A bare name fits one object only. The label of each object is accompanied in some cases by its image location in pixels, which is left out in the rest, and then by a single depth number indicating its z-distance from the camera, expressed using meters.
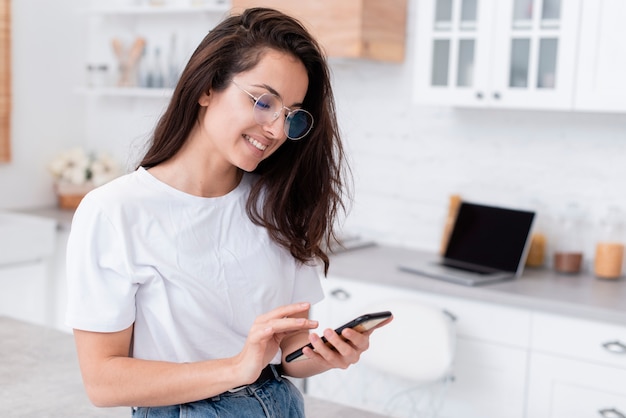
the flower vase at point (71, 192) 4.34
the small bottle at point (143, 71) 4.24
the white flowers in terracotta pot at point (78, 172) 4.28
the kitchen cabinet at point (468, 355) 2.87
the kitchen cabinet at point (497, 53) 2.96
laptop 3.12
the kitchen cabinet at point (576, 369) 2.66
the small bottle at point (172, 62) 4.15
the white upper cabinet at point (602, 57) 2.83
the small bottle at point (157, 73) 4.20
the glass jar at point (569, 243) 3.23
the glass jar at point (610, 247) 3.12
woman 1.32
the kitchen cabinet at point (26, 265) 3.71
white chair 2.69
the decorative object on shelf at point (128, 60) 4.29
